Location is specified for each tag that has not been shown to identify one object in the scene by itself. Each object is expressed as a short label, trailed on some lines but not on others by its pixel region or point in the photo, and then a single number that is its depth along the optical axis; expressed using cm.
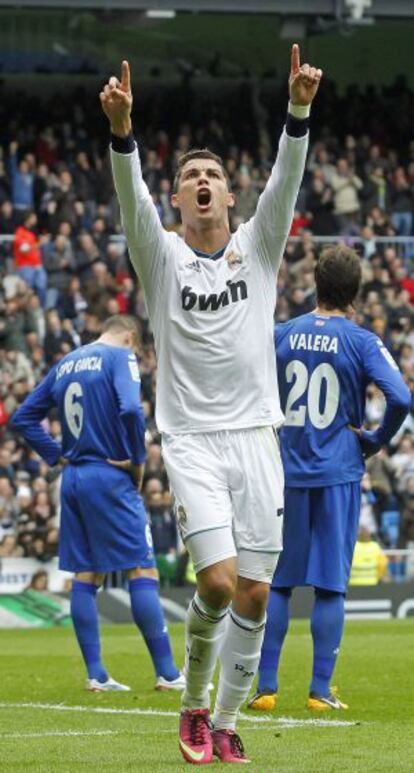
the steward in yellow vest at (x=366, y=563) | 2186
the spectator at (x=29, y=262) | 2745
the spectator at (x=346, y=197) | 3164
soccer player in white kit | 772
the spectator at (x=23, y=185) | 2959
